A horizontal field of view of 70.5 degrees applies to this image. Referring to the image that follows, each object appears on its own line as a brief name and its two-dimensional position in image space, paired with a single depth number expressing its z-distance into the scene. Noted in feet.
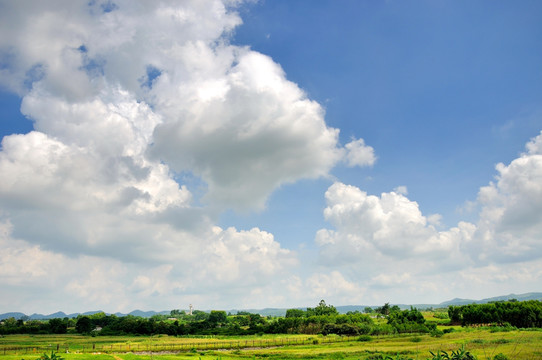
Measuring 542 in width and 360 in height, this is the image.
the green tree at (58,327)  588.13
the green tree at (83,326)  594.69
